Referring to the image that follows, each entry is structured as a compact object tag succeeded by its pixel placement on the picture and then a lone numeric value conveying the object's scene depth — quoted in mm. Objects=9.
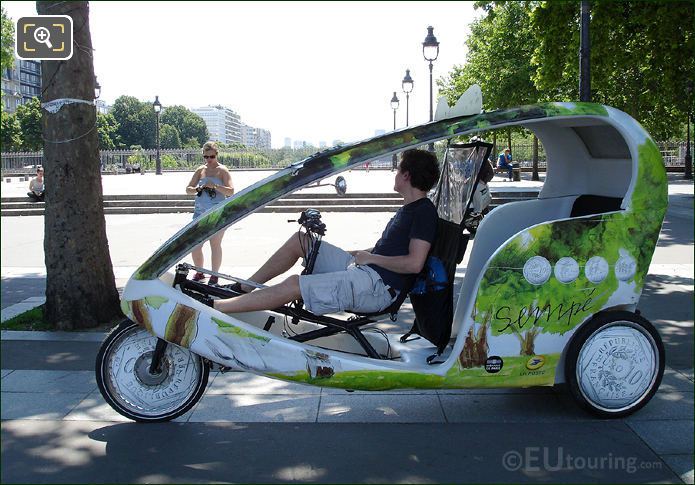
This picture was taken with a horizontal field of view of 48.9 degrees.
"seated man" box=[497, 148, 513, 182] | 33688
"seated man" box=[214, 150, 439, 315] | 4742
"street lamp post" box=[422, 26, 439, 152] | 22467
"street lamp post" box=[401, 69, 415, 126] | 32959
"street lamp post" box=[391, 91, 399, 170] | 46350
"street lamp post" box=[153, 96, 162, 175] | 44531
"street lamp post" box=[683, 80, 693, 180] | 36281
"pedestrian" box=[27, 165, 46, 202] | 24531
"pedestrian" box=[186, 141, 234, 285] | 9531
